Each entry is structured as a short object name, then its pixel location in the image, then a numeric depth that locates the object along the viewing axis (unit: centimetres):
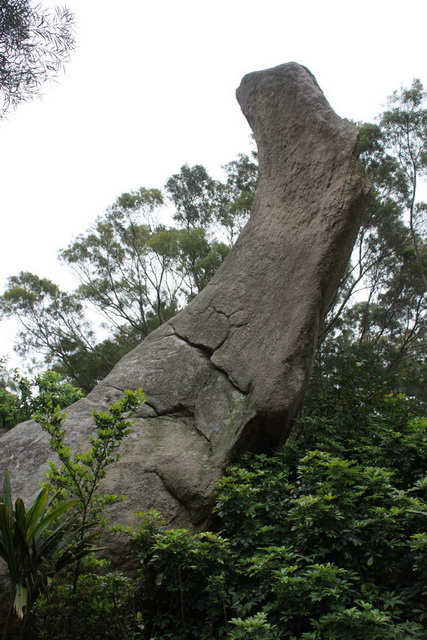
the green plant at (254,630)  278
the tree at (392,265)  1451
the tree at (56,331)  1758
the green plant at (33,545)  293
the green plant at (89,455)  333
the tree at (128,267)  1731
